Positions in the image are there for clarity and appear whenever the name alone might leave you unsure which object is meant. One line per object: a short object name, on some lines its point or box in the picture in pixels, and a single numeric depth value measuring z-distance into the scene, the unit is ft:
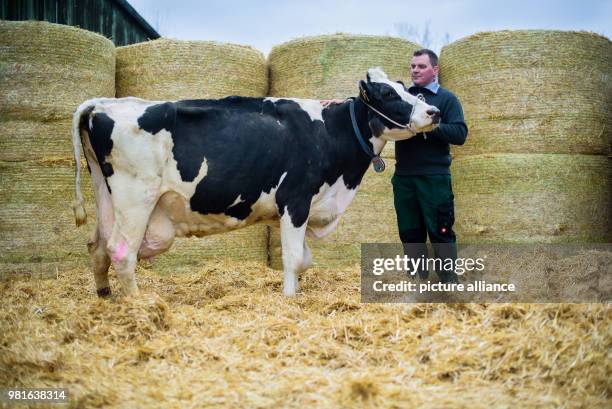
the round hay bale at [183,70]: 22.56
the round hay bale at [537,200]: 22.29
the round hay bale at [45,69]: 20.71
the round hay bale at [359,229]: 22.89
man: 16.84
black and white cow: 15.38
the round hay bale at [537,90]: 22.44
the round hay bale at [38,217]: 20.70
